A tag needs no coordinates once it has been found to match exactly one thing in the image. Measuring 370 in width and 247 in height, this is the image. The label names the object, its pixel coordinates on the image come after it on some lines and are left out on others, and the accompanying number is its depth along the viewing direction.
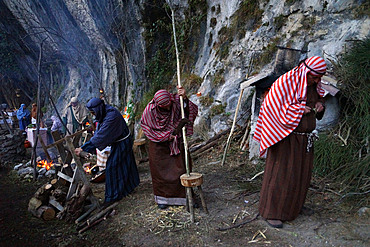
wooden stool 3.61
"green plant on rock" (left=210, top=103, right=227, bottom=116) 8.02
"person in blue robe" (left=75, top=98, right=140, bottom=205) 4.55
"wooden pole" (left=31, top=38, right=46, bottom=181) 6.59
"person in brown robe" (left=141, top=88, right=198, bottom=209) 4.20
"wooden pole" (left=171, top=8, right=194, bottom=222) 3.79
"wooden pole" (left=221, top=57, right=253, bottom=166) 6.21
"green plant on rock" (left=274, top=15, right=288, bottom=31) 7.01
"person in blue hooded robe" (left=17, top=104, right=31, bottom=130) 13.05
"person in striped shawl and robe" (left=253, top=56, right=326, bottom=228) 3.26
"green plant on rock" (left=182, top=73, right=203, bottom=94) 9.66
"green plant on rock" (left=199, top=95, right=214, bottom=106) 8.61
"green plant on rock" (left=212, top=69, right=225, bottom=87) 8.52
